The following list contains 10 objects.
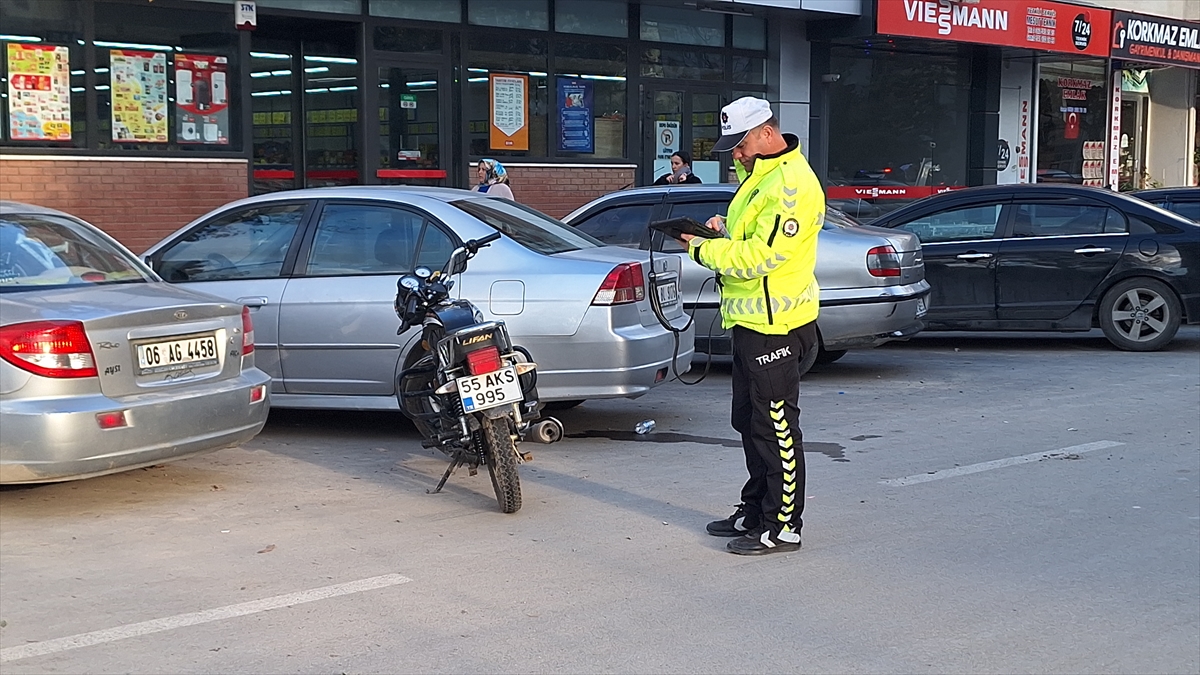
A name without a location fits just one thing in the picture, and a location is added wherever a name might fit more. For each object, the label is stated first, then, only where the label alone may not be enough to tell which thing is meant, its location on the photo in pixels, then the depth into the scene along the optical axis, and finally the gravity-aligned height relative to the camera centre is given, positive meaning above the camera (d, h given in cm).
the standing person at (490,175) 1430 +26
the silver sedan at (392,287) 807 -53
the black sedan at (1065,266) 1248 -59
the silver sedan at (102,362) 616 -78
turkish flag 2730 +149
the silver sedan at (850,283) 1055 -64
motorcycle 659 -91
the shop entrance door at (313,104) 1688 +119
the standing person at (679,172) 1542 +32
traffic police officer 572 -38
